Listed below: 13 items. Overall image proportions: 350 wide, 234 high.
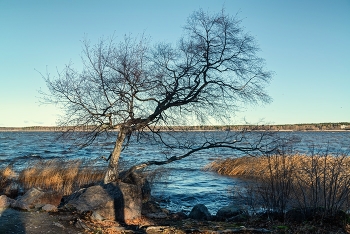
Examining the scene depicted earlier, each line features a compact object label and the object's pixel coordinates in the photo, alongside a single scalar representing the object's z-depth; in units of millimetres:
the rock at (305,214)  8359
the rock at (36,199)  10219
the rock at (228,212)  11023
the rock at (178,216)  11264
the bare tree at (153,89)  11000
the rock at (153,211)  11116
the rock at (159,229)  8145
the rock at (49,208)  9955
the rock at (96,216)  9461
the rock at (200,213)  11342
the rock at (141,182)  12994
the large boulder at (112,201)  9961
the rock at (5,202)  10180
